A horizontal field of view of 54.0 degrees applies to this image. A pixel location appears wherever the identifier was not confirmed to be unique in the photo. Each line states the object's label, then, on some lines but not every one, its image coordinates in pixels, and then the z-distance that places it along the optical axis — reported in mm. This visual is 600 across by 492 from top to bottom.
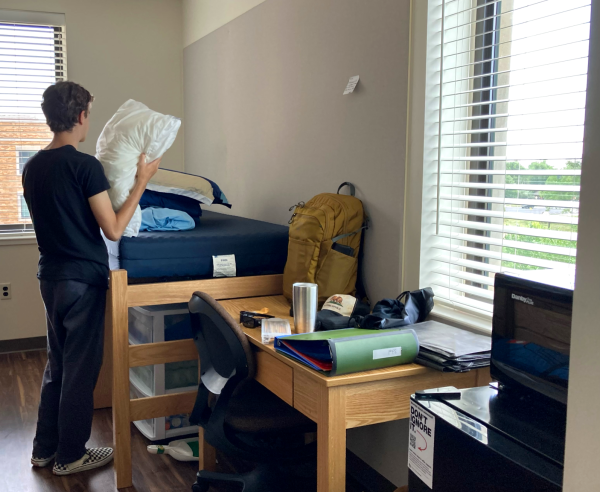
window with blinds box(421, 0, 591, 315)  1549
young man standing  2211
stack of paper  1554
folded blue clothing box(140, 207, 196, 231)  2533
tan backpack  2172
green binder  1496
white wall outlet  3988
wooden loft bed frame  2283
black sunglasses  1963
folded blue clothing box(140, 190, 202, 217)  2709
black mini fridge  911
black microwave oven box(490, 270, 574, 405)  1058
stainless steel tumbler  1801
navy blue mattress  2318
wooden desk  1502
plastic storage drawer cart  2680
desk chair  1824
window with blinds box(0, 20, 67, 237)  4000
